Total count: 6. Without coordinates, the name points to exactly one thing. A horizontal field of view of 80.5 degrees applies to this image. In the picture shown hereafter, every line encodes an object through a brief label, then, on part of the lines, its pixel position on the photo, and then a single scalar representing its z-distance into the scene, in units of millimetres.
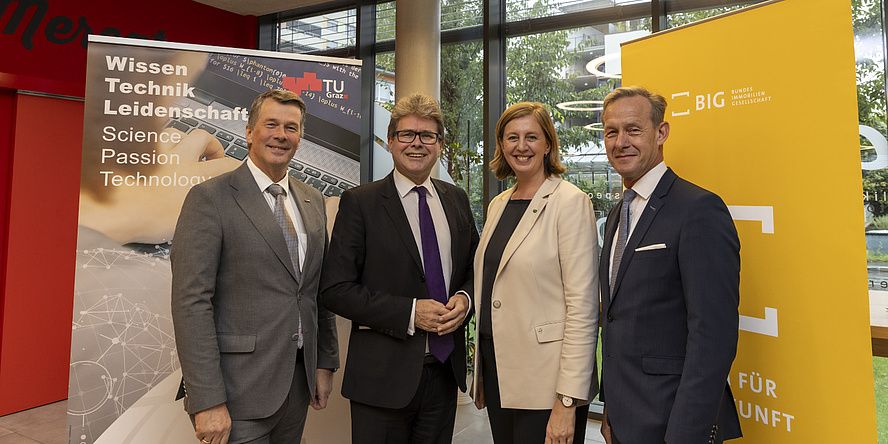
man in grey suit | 1688
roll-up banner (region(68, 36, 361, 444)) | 2652
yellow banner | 1710
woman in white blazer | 1728
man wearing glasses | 1870
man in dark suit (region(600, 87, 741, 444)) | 1408
